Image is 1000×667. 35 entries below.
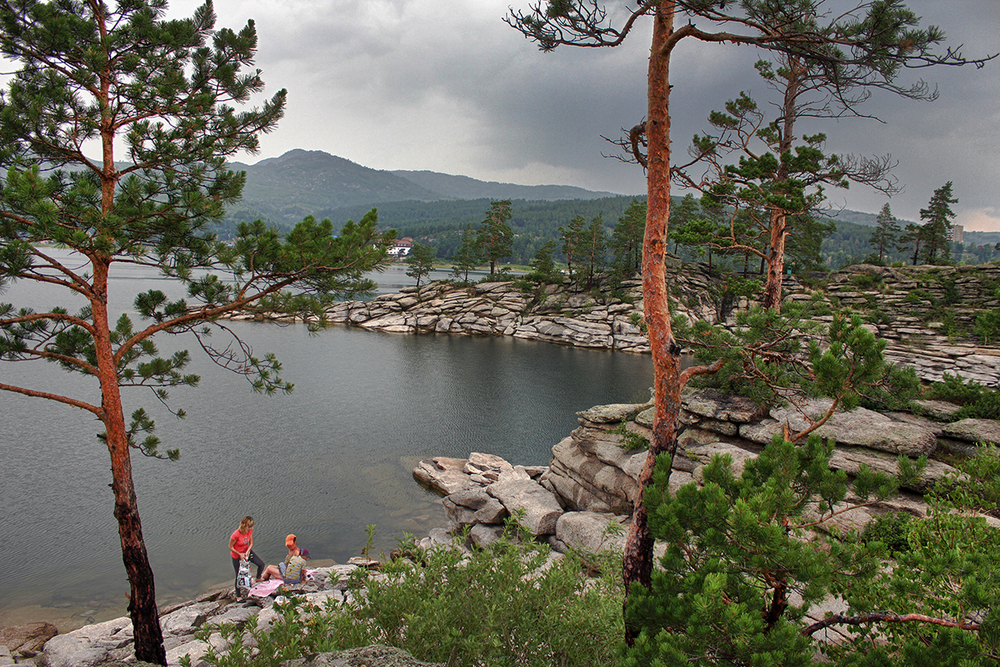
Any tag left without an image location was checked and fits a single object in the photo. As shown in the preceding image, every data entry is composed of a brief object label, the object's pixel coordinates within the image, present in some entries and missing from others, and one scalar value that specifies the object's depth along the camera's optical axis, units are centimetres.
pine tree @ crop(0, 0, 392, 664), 604
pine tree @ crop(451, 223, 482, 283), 5266
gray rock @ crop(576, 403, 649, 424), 1242
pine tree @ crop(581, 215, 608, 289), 4634
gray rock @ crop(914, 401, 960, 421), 916
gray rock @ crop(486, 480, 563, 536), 1074
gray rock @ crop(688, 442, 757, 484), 871
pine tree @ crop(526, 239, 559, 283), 4706
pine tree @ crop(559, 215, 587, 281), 4697
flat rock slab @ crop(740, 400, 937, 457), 826
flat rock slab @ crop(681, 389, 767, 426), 1049
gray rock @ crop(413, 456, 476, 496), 1361
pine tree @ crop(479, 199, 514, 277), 5094
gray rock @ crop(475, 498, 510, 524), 1116
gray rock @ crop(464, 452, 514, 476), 1450
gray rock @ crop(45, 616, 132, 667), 660
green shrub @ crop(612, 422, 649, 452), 1134
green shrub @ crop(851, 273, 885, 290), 3347
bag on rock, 856
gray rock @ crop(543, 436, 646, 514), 1090
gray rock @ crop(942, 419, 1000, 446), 817
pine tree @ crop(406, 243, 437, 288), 5247
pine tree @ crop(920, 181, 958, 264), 4031
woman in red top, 871
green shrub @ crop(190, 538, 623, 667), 411
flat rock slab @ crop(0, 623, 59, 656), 724
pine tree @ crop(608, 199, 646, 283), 4435
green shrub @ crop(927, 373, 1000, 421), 887
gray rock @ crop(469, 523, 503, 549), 1066
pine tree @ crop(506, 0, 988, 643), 443
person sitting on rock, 878
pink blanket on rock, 845
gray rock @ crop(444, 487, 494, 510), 1159
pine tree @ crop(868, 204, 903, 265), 4658
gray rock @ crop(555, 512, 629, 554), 916
